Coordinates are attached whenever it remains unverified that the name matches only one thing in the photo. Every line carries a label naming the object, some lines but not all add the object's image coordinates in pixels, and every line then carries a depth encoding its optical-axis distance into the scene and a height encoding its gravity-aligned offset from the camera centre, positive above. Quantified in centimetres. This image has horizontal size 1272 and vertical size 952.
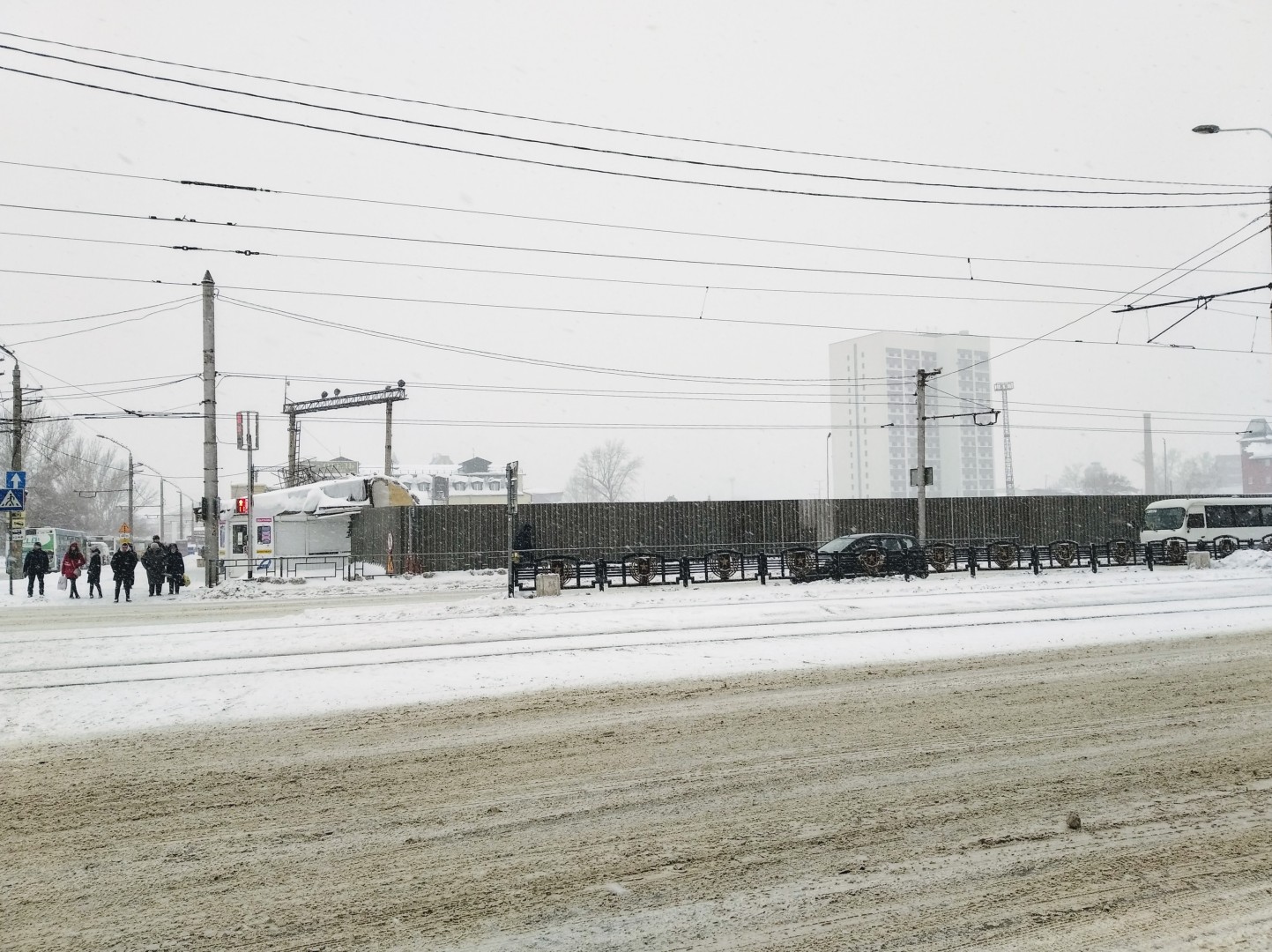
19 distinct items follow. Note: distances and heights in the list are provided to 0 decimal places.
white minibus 3597 -35
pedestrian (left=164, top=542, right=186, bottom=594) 2602 -110
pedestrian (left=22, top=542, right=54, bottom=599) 2514 -80
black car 2412 -108
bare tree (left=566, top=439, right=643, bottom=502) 10906 +620
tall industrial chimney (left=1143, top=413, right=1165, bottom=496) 8088 +432
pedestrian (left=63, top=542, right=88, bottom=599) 2569 -88
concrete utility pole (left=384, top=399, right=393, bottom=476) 4508 +451
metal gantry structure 5178 +773
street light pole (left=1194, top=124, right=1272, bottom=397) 1839 +787
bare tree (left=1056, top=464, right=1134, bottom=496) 12194 +440
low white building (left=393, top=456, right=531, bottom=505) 8447 +396
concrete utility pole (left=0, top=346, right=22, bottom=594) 2889 +329
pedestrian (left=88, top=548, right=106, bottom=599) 2569 -108
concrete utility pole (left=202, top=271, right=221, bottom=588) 2642 +275
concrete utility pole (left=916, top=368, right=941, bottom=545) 2970 +212
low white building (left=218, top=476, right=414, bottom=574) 4309 +93
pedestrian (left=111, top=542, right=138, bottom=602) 2381 -88
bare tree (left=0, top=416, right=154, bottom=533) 7062 +540
